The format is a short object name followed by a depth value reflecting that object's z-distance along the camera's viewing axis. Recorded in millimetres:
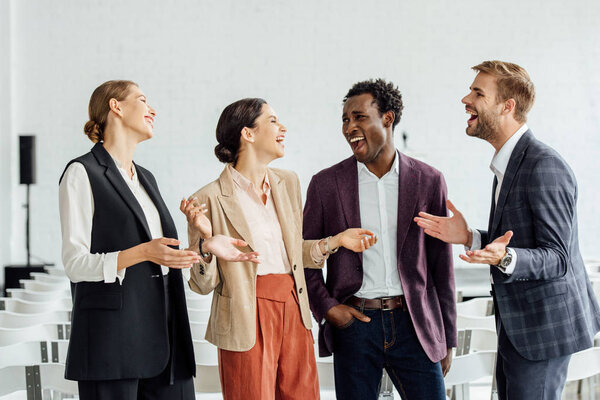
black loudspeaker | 7953
